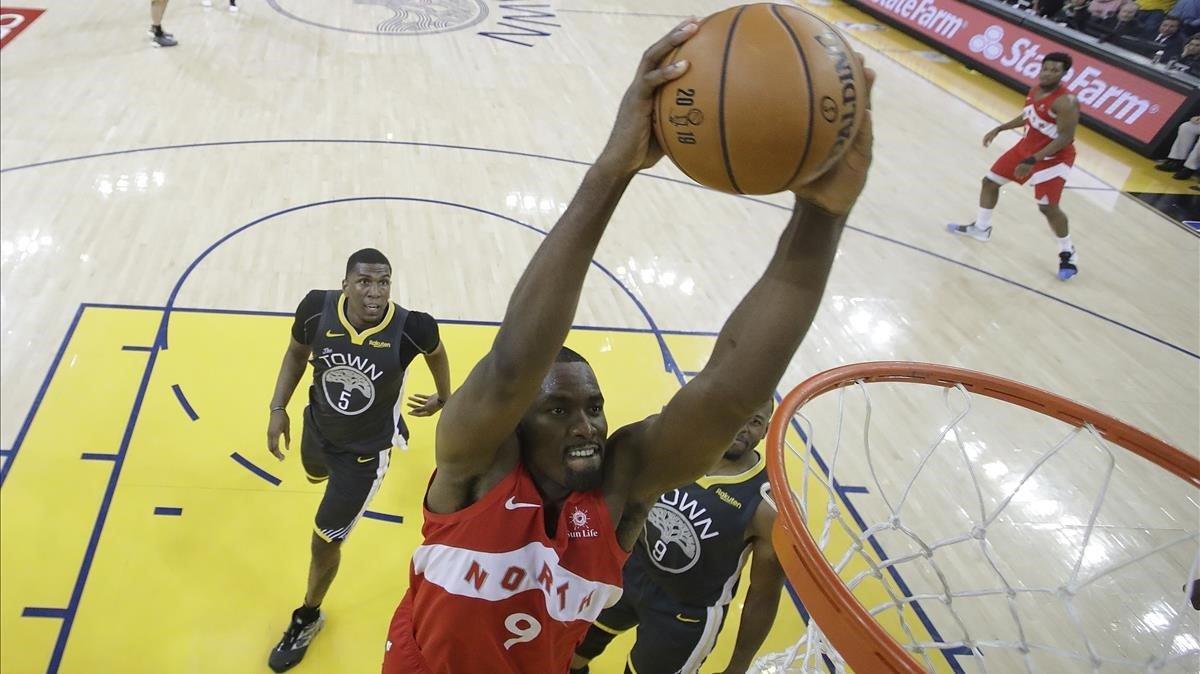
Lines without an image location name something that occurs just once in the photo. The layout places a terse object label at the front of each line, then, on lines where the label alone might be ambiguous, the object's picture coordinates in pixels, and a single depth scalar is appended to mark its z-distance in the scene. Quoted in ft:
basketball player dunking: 4.73
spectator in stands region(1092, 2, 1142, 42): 37.27
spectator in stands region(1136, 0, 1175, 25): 37.79
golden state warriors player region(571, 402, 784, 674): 9.46
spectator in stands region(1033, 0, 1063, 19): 40.86
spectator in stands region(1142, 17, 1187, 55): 35.78
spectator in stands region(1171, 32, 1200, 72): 33.14
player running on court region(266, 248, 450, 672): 11.23
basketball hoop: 7.01
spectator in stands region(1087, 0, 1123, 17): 37.99
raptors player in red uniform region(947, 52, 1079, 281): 22.99
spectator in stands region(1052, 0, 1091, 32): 38.81
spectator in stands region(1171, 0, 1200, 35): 36.22
